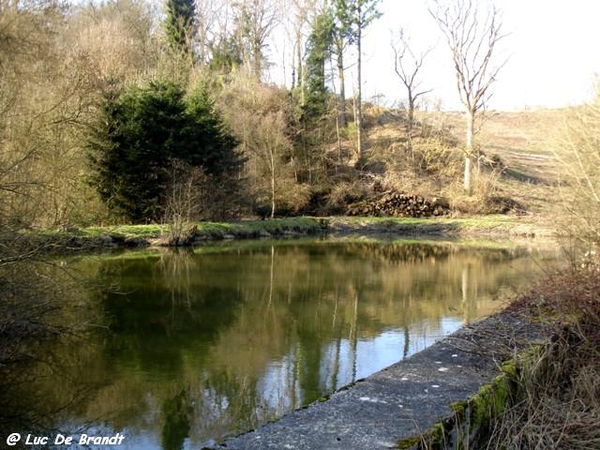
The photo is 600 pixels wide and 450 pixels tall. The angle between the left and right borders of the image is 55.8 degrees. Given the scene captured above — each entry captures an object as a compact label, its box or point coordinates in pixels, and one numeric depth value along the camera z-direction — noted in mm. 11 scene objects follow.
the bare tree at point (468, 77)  34000
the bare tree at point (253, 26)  42594
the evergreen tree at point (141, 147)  22594
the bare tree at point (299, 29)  39781
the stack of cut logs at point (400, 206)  33812
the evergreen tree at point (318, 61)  37344
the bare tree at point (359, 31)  38194
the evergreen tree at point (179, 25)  37344
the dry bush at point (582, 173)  7953
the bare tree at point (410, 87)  38906
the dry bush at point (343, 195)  33531
